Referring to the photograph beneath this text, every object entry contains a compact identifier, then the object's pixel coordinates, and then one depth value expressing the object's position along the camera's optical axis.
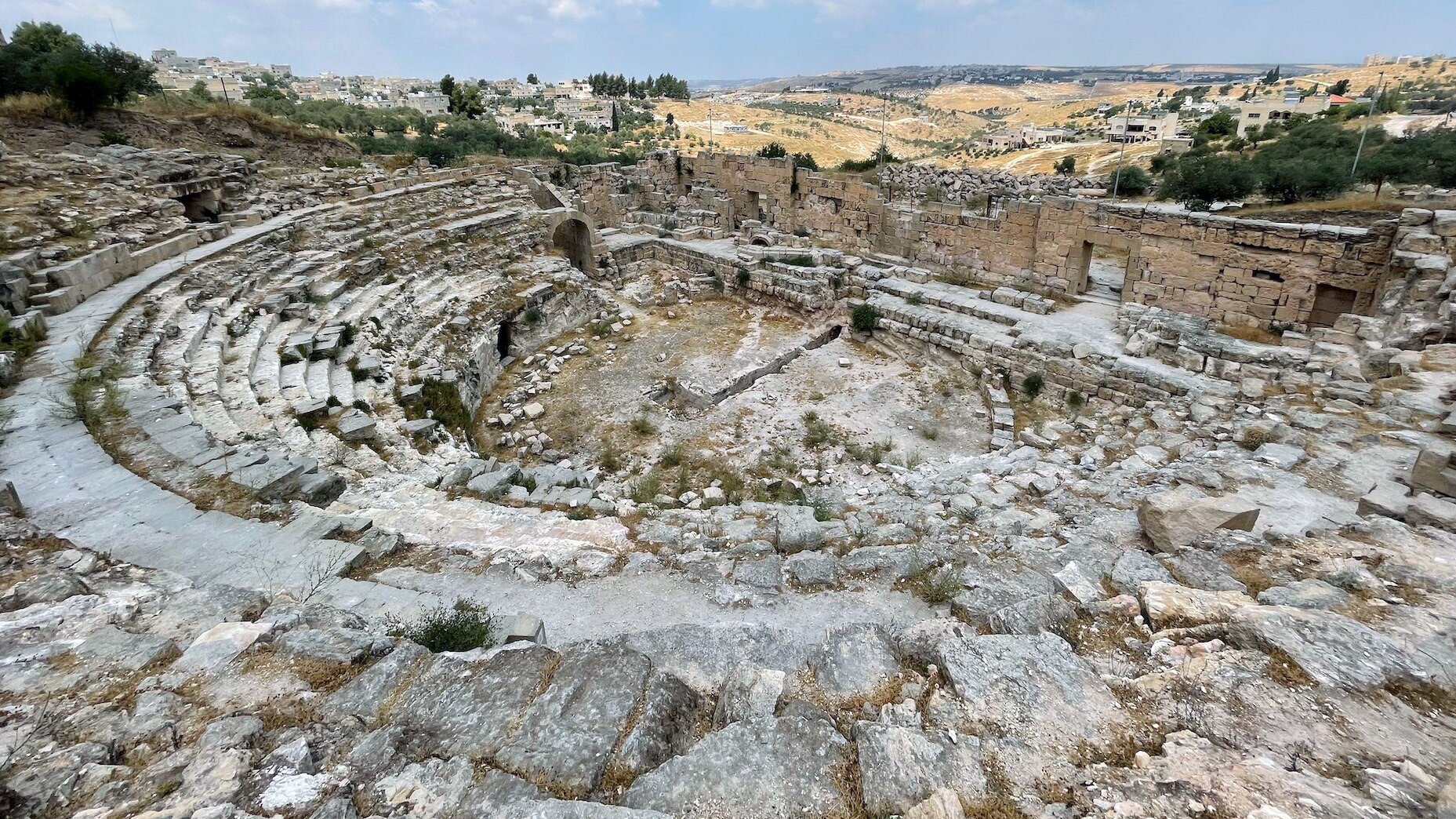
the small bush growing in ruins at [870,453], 10.88
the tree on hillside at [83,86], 16.45
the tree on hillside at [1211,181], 21.38
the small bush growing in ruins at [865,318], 15.47
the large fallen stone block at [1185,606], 4.14
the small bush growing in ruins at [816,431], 11.48
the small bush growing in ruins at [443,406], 10.59
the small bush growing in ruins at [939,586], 5.14
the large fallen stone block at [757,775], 3.09
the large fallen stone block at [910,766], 3.02
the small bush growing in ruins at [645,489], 9.05
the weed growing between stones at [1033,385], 12.56
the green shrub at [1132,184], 26.55
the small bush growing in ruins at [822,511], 7.28
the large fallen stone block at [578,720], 3.24
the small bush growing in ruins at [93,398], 6.76
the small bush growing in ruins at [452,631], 4.27
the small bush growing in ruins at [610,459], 10.89
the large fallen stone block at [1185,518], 5.60
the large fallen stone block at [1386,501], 5.84
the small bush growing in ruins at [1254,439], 8.52
